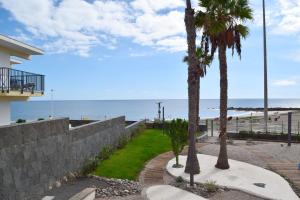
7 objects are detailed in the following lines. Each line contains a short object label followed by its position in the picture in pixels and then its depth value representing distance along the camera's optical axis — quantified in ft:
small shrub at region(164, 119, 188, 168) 35.54
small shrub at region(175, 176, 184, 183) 30.06
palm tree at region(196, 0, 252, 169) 33.84
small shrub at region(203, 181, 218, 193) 27.37
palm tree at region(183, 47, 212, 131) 59.95
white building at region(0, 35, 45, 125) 42.29
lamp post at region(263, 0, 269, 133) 64.12
